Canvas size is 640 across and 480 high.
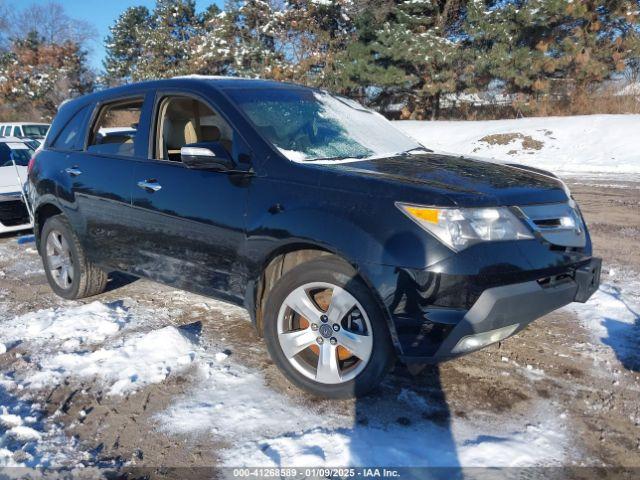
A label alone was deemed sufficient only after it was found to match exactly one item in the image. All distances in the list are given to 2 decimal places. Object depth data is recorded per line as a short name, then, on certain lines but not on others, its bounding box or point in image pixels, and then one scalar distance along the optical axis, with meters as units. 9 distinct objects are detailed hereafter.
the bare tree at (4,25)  47.84
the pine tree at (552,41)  20.55
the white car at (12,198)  7.34
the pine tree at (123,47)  45.44
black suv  2.60
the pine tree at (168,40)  38.06
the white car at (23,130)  17.48
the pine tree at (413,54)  24.14
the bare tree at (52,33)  47.56
